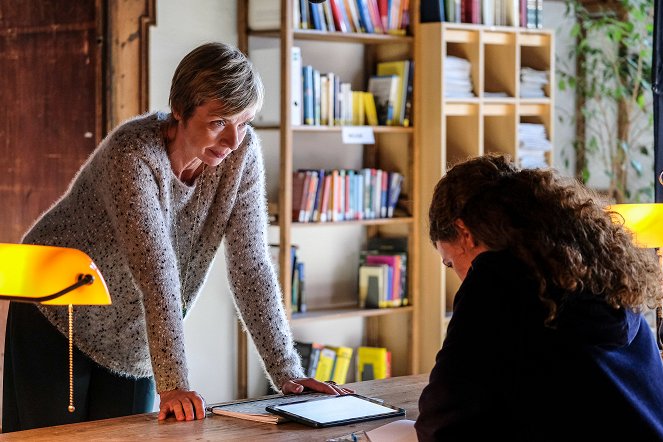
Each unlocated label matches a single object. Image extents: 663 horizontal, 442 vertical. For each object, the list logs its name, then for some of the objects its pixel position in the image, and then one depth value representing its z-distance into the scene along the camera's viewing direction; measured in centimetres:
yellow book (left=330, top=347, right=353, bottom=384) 464
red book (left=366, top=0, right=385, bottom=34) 461
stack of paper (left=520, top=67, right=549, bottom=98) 499
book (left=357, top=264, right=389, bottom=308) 470
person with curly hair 165
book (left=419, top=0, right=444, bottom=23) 468
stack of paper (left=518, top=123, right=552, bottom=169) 496
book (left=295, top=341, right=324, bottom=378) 455
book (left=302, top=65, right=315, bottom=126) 434
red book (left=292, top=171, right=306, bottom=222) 441
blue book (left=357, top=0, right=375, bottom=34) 457
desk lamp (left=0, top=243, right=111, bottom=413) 174
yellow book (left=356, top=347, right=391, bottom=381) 479
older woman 215
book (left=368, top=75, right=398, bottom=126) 468
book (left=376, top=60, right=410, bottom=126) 468
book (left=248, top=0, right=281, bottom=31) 429
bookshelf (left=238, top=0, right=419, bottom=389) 448
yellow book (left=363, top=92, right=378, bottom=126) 467
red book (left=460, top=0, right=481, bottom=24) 479
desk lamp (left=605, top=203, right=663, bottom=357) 262
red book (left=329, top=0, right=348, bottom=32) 446
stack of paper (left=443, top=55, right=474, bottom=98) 467
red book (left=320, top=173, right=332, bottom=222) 448
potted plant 576
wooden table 202
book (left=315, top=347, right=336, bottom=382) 458
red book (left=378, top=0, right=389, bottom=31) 464
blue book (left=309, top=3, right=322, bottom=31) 441
